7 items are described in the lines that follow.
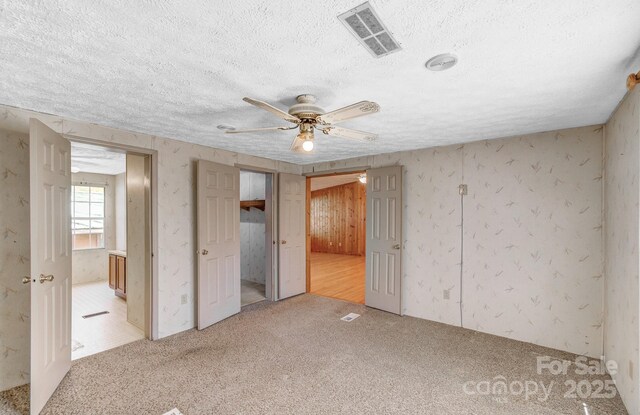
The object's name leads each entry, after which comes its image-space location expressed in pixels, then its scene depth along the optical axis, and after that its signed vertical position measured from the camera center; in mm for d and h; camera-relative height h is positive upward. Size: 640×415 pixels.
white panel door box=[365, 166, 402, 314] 4188 -471
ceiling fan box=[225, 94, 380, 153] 1848 +607
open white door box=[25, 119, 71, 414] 2123 -426
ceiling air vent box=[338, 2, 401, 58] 1277 +820
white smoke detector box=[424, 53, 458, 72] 1641 +816
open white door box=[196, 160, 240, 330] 3658 -466
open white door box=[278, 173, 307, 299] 4922 -489
